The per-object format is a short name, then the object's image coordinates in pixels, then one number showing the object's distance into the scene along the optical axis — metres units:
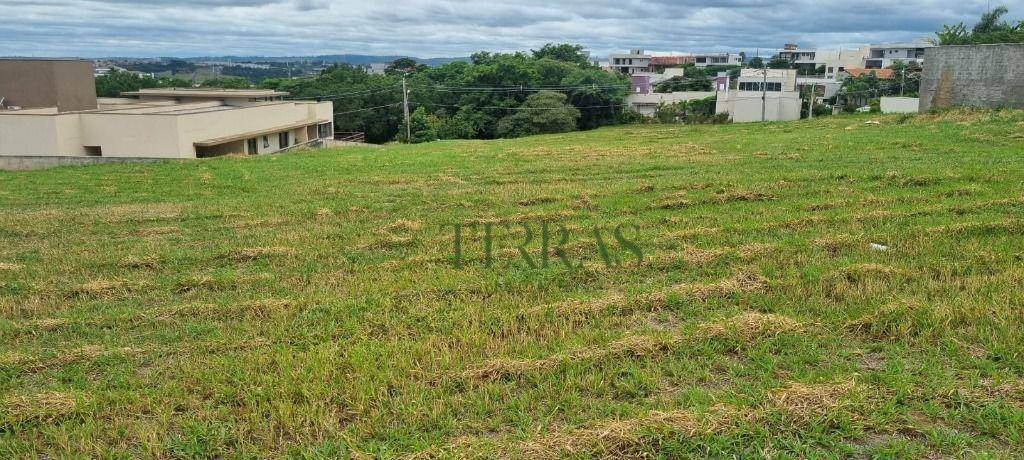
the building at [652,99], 64.88
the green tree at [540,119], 49.22
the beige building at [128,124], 28.05
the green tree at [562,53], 86.07
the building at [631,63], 124.06
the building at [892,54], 96.15
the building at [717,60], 126.31
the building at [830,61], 100.56
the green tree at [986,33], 50.72
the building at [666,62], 119.75
